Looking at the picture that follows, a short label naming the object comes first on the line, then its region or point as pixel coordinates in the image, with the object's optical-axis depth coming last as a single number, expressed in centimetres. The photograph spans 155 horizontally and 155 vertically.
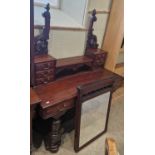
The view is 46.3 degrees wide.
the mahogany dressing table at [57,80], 157
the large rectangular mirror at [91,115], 175
